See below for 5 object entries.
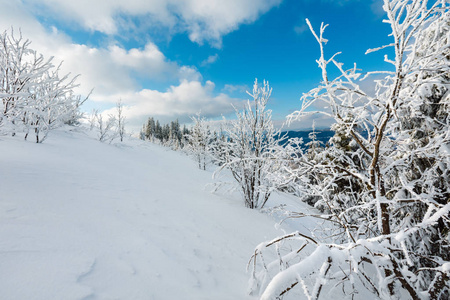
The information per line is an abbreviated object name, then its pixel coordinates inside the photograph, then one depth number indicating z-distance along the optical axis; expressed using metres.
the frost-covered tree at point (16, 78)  4.00
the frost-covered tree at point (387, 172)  1.08
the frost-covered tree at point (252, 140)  5.81
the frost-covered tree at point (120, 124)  24.89
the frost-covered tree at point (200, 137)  18.58
